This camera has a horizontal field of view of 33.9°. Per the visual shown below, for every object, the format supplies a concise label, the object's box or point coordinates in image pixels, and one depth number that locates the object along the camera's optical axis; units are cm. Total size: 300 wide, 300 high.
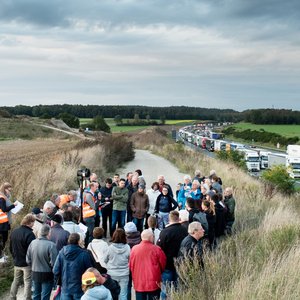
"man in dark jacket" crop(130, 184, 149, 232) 1234
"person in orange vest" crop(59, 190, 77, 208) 1035
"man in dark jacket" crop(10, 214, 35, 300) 813
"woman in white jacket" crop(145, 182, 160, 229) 1284
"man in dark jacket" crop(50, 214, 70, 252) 820
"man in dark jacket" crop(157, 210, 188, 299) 797
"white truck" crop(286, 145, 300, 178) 4631
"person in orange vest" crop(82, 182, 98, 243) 1143
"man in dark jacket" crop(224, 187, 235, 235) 1161
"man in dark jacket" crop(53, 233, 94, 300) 714
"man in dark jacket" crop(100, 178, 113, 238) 1320
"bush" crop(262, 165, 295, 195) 2595
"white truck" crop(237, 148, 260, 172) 5134
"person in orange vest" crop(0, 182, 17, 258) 1032
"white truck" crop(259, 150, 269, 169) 5494
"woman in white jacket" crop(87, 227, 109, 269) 769
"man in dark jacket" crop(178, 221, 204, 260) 761
